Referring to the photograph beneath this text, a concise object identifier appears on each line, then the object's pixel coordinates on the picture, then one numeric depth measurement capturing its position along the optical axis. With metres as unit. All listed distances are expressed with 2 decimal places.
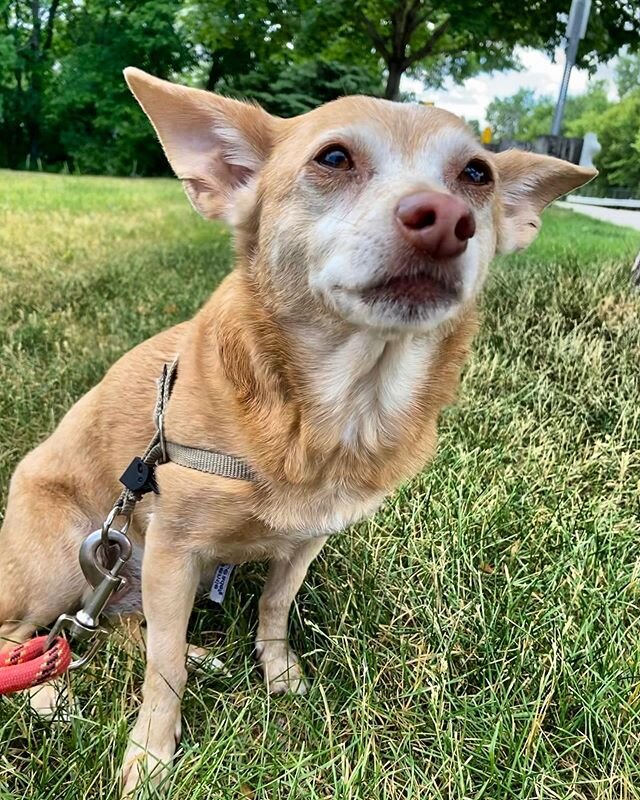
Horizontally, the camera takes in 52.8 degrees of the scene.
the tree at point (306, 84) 15.98
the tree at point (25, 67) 17.97
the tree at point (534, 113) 42.03
